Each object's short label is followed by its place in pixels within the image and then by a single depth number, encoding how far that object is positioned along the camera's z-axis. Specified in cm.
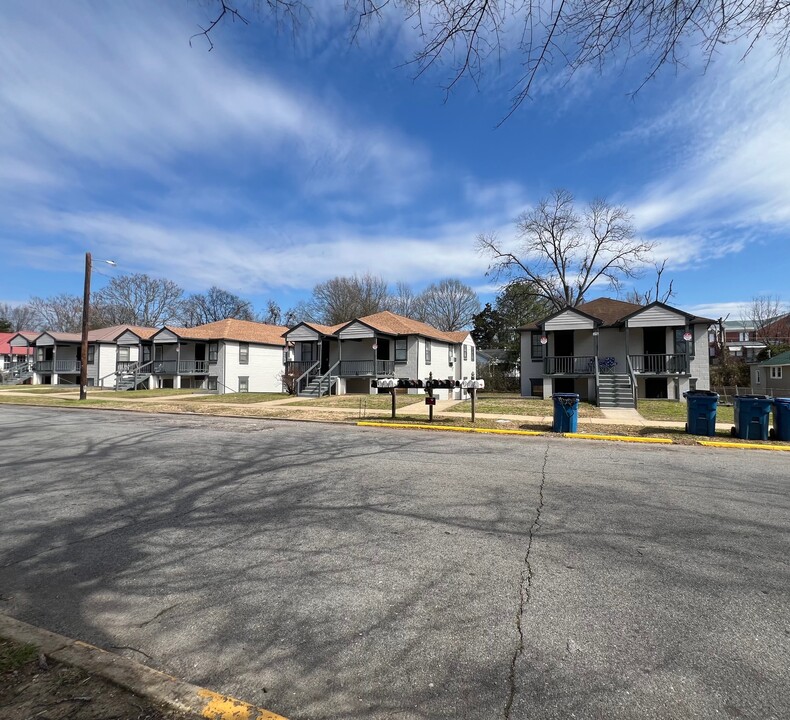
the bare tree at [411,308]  6016
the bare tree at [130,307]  6212
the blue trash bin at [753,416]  1044
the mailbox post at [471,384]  1284
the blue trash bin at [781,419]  1028
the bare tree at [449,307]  6038
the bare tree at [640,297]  4122
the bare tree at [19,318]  8188
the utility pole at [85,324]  2347
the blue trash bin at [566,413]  1179
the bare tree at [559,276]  3953
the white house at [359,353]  2641
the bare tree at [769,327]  5425
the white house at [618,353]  2152
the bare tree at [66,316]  7019
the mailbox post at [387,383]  1347
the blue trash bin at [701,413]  1108
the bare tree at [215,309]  6831
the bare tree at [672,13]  340
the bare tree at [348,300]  5425
